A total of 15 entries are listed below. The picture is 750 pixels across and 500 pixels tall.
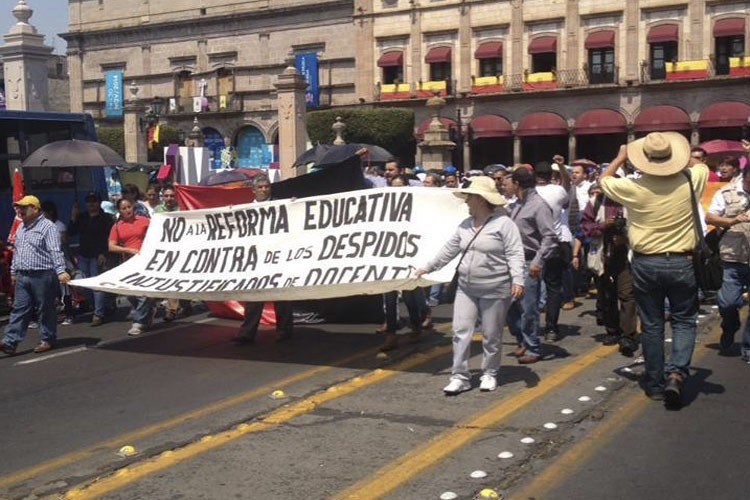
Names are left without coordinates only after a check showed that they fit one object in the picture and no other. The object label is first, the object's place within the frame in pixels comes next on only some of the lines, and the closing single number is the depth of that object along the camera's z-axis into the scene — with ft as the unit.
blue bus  47.34
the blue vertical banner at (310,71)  174.60
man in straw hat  22.09
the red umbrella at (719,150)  61.36
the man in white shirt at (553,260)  31.37
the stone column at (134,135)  126.82
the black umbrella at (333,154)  55.31
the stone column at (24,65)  69.92
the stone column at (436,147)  92.27
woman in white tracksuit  23.58
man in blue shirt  31.99
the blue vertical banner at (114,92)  200.23
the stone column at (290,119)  87.40
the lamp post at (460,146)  141.08
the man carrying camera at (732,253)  27.71
